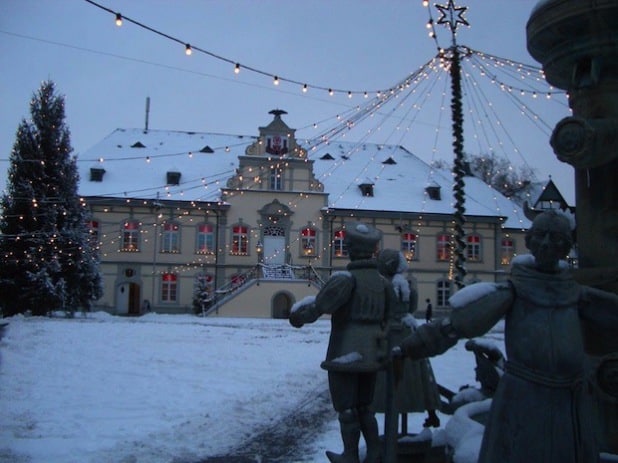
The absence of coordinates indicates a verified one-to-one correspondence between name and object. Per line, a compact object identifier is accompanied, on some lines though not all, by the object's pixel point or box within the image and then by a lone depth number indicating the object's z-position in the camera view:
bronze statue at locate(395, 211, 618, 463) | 2.60
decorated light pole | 13.05
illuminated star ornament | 13.49
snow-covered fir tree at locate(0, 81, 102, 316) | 23.32
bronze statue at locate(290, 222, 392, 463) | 4.14
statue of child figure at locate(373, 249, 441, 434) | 5.93
